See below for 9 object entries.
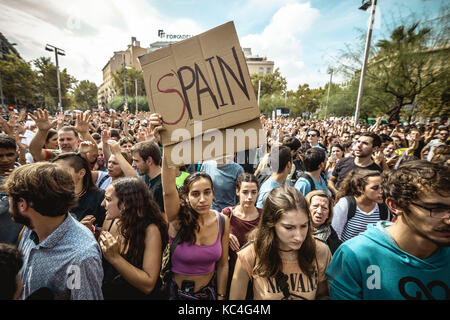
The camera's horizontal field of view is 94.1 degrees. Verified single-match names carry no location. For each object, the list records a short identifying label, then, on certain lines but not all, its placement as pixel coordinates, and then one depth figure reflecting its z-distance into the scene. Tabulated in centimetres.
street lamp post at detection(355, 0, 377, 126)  906
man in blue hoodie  125
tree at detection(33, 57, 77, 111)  3916
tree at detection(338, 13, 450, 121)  1598
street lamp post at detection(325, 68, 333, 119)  1933
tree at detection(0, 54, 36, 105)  2930
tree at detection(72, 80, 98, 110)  7556
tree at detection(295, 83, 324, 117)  5938
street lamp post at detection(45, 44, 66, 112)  1781
